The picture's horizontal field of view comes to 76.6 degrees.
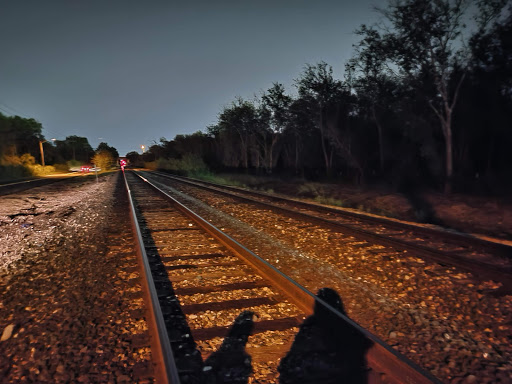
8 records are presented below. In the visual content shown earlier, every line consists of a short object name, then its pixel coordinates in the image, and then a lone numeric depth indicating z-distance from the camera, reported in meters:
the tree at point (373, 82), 18.91
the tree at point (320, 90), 28.28
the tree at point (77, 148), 99.12
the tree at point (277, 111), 35.59
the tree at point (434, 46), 15.28
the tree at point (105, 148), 174.98
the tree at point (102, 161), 74.69
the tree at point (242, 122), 40.59
